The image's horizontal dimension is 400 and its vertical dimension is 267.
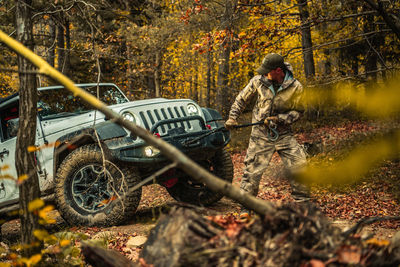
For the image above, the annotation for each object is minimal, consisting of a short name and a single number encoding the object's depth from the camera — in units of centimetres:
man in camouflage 446
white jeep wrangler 434
